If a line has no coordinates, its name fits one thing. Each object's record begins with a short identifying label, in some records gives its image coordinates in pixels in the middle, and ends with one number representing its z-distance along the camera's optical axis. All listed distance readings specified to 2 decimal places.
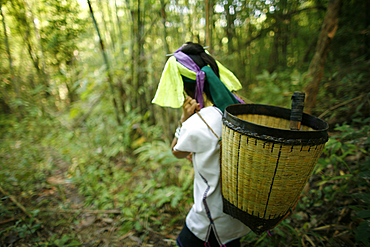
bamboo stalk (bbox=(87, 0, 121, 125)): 1.94
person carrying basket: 0.94
